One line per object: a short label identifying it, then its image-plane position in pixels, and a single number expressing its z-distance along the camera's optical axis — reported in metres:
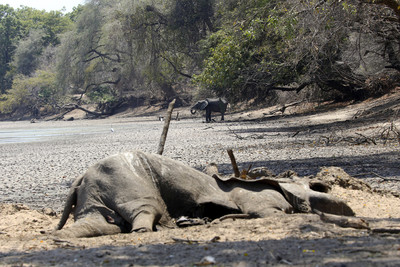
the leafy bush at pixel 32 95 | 126.12
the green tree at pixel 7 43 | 149.79
